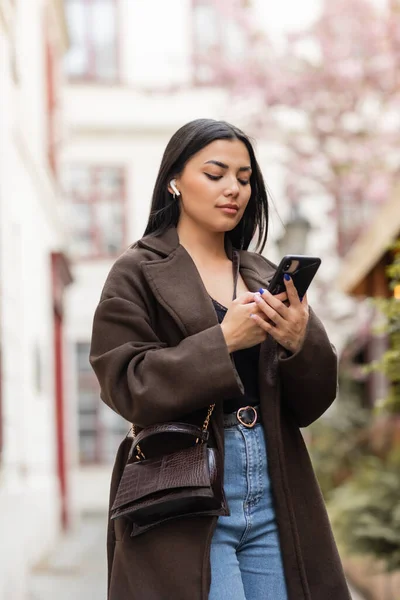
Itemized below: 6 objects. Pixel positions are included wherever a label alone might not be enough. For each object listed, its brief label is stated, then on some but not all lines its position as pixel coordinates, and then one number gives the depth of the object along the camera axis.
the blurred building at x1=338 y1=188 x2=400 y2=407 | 12.67
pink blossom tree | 20.46
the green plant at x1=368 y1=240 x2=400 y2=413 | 7.72
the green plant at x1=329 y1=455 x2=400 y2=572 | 11.17
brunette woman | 4.00
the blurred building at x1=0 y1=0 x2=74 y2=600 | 12.64
